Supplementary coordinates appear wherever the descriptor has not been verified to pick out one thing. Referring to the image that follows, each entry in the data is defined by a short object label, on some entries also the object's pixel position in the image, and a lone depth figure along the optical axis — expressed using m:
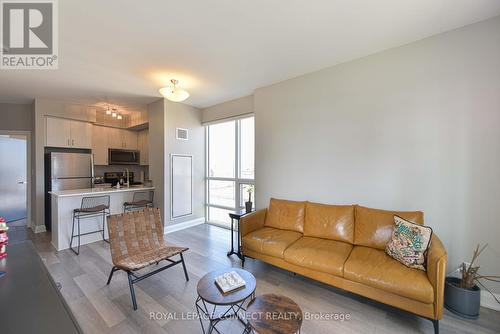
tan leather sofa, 1.61
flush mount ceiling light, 2.72
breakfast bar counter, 3.21
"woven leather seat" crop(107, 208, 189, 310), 2.08
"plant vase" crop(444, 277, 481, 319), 1.77
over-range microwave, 4.97
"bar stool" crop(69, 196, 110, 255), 3.27
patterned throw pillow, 1.80
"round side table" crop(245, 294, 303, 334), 1.20
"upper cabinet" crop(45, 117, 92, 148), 4.16
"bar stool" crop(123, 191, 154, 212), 3.90
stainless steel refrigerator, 4.05
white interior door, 4.64
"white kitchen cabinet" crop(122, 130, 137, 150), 5.29
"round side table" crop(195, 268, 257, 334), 1.43
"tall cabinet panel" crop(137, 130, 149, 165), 5.25
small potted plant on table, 3.32
